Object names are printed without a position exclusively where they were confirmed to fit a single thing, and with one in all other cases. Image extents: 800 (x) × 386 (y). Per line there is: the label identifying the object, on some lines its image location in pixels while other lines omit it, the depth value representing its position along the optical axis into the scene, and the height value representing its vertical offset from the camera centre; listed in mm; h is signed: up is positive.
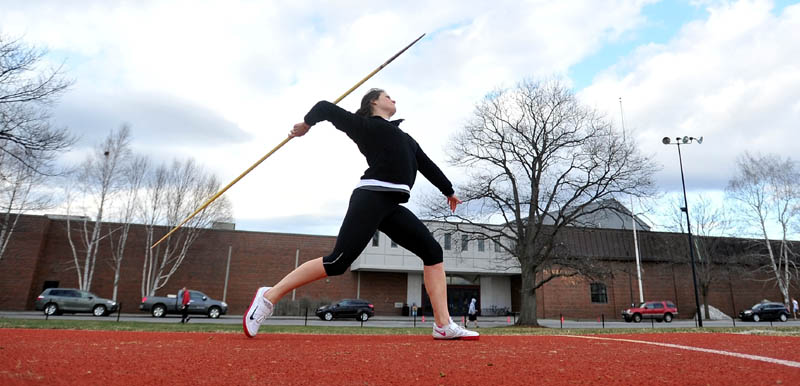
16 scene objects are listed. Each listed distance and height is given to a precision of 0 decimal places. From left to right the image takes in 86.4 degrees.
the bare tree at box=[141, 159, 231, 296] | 28938 +3571
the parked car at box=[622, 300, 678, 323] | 29578 -1599
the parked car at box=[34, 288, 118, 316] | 22438 -1320
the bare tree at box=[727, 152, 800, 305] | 32000 +3692
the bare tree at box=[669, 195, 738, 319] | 34188 +2575
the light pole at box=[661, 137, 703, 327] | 24764 +8627
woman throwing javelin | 3555 +609
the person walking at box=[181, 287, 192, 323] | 18272 -886
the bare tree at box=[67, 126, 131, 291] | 27188 +2790
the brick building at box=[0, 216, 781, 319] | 30125 +699
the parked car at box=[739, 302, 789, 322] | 30062 -1464
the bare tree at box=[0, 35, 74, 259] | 11985 +4319
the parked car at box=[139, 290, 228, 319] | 24423 -1486
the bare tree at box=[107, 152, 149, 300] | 28766 +2800
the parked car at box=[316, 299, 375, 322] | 27359 -1730
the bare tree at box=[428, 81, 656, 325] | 19031 +4677
